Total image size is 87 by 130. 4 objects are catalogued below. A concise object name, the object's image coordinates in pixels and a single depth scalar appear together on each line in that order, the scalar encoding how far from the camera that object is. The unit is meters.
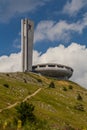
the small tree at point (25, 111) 68.24
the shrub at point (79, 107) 105.67
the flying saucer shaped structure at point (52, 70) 191.12
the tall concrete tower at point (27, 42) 186.50
